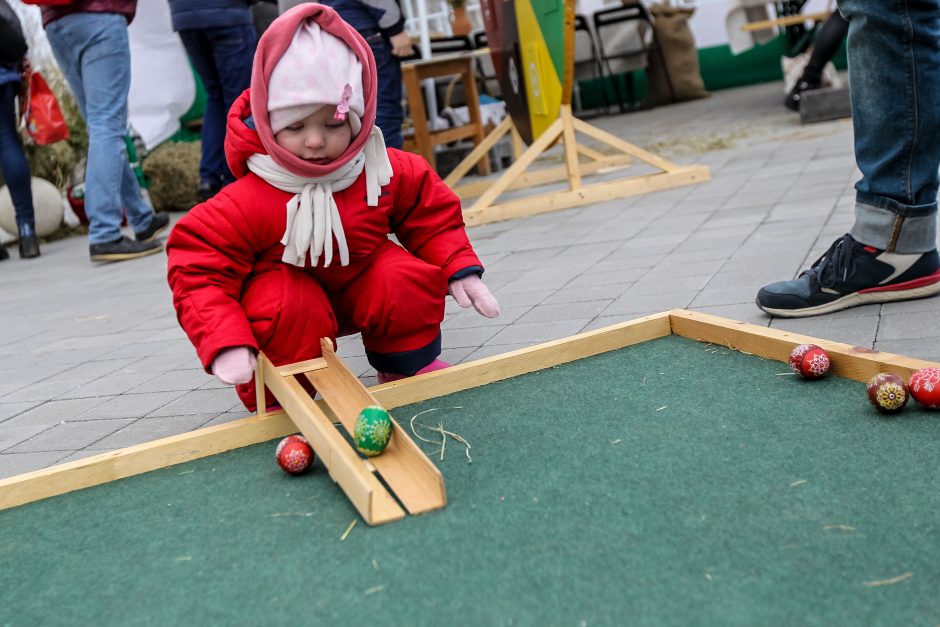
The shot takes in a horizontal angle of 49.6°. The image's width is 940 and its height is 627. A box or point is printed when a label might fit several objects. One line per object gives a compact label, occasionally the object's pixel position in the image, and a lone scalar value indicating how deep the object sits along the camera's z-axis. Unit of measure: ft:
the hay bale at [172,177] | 25.91
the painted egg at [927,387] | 5.40
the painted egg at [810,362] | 6.16
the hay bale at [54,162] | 25.14
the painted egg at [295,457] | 5.81
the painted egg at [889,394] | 5.45
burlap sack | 37.14
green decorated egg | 5.57
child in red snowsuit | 6.51
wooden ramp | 5.03
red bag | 19.89
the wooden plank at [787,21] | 25.11
